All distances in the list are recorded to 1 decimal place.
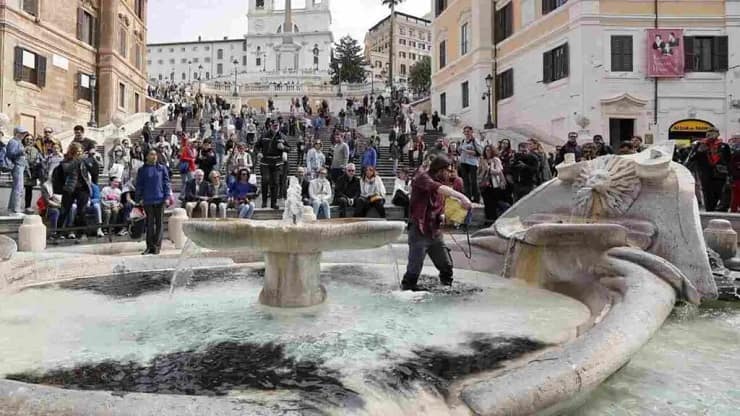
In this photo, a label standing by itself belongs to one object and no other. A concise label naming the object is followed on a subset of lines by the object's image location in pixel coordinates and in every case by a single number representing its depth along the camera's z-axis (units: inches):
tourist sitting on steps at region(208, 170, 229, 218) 459.8
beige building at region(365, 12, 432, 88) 4210.1
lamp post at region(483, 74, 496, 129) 1109.9
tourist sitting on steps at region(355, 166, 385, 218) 468.1
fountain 109.6
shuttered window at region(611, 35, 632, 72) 905.5
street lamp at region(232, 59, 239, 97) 2517.0
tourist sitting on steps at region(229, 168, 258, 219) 472.4
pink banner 895.1
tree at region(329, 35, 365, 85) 3152.1
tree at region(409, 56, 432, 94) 2903.5
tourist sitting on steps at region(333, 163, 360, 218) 481.7
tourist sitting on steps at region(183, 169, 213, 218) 457.1
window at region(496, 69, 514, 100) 1146.0
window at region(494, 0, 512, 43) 1136.8
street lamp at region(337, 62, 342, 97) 3101.6
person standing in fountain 227.8
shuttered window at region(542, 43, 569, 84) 947.3
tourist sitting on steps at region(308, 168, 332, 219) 469.4
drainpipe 903.7
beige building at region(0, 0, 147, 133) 998.4
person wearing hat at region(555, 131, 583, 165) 474.0
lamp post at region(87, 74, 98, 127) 1088.6
